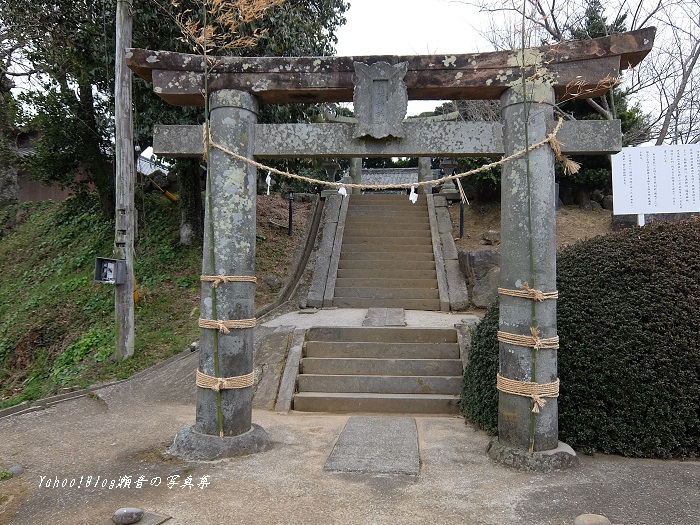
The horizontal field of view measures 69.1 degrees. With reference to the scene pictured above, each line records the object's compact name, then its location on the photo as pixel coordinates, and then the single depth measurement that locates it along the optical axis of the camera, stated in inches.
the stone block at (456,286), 361.4
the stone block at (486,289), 362.9
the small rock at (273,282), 400.5
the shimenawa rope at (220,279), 175.2
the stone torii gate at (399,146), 165.6
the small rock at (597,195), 563.5
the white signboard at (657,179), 269.0
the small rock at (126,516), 119.9
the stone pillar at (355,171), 691.4
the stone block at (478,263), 381.4
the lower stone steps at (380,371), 233.3
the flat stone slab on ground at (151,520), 121.9
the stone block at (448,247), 424.1
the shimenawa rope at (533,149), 165.8
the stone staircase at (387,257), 378.9
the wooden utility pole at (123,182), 304.0
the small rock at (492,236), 484.3
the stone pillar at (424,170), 662.5
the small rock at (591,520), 116.0
